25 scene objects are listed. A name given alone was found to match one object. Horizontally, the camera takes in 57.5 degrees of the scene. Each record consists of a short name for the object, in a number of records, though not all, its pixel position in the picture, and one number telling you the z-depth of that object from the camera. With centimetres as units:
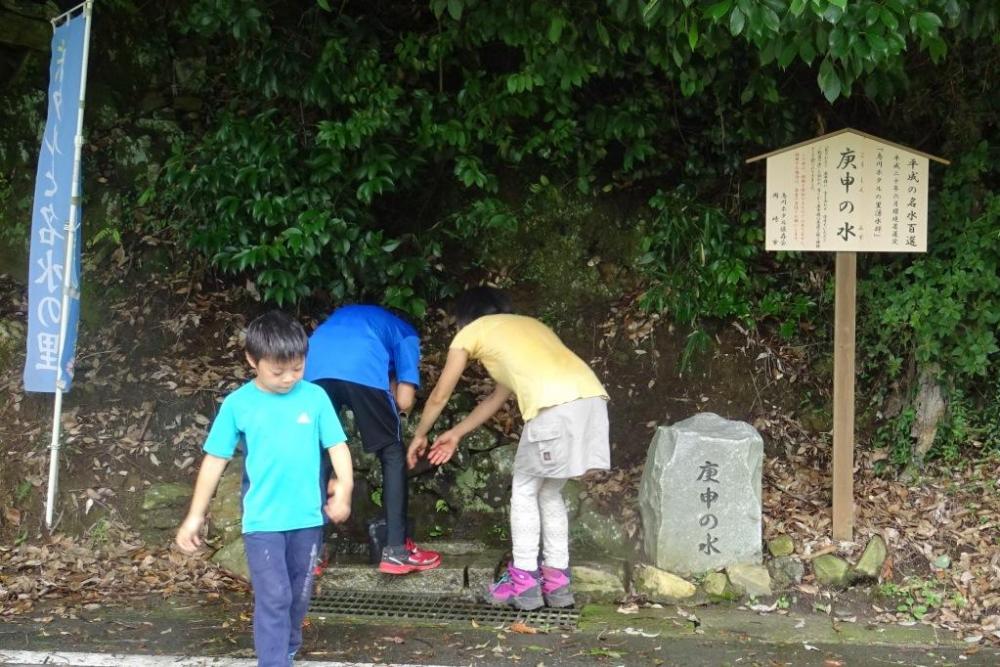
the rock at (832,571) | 514
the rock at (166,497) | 590
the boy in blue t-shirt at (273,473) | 379
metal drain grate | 495
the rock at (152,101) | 802
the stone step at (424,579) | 529
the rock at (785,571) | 518
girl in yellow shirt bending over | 486
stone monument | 519
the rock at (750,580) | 510
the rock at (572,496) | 590
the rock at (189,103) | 799
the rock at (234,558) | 549
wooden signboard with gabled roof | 524
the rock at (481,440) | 634
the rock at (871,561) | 514
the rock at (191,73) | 796
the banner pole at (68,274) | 559
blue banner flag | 568
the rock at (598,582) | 520
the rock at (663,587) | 512
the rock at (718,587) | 511
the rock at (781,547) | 532
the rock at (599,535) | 567
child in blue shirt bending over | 511
